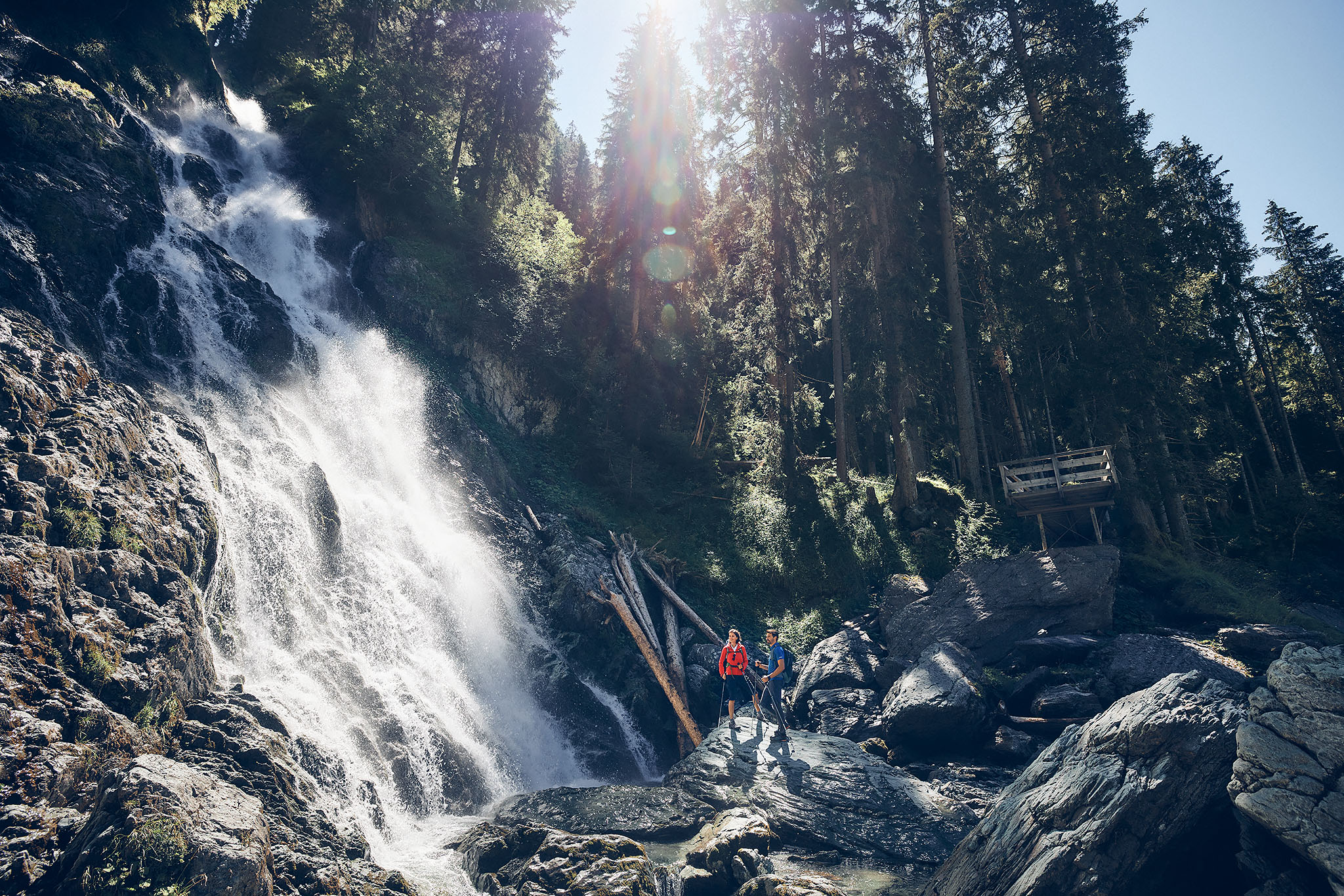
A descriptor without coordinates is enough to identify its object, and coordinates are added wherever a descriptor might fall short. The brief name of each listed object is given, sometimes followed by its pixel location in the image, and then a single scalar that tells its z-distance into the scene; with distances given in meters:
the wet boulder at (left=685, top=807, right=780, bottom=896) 9.14
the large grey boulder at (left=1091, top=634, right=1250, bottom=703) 13.32
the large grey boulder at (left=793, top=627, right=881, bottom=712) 16.20
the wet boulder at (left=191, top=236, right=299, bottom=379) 17.33
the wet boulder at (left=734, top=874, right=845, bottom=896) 8.40
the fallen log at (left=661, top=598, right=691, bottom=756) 17.14
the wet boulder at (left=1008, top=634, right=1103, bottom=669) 14.98
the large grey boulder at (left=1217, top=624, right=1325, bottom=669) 14.08
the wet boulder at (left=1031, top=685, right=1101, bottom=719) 13.27
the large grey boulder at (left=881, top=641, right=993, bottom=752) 13.23
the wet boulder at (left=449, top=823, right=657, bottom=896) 8.46
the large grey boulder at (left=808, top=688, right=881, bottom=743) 14.50
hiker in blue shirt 13.69
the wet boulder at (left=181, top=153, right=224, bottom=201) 21.30
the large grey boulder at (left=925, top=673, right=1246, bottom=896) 7.23
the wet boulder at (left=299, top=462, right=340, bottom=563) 14.54
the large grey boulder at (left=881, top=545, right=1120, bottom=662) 15.94
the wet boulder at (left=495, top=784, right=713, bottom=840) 10.84
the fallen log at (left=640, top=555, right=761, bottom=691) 19.42
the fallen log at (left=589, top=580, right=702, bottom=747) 16.05
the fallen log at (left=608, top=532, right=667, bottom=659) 18.22
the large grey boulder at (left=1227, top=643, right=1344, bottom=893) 6.46
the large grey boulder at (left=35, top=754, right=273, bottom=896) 5.99
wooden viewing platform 18.00
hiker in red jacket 14.42
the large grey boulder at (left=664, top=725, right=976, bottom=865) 10.47
